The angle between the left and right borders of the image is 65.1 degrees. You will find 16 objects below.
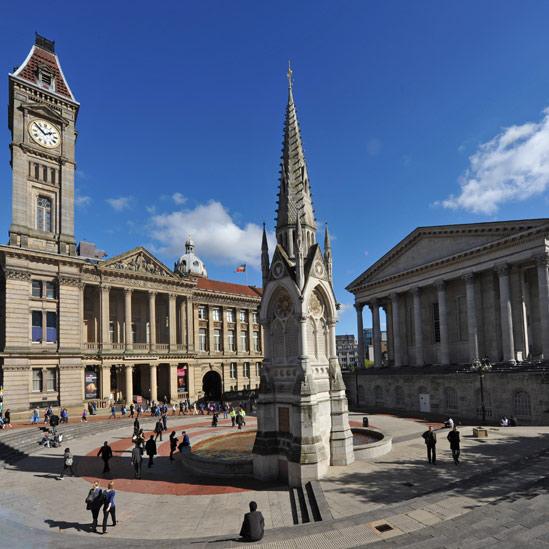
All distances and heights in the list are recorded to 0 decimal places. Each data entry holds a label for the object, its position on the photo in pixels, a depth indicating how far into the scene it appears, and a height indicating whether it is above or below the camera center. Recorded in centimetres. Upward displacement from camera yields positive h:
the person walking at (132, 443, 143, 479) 1991 -599
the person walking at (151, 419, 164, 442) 2842 -664
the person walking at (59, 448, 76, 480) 2075 -631
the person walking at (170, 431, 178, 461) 2338 -634
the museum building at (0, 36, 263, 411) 3966 +347
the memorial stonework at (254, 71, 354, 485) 1816 -139
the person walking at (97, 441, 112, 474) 2086 -601
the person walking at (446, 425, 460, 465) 1898 -552
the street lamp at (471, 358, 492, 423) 3436 -447
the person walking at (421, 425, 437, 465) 1931 -572
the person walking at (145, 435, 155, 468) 2211 -613
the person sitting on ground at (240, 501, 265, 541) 1198 -561
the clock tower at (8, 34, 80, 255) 4119 +1763
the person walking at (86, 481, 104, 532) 1418 -565
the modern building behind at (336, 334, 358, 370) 18562 -1178
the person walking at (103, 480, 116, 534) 1390 -574
